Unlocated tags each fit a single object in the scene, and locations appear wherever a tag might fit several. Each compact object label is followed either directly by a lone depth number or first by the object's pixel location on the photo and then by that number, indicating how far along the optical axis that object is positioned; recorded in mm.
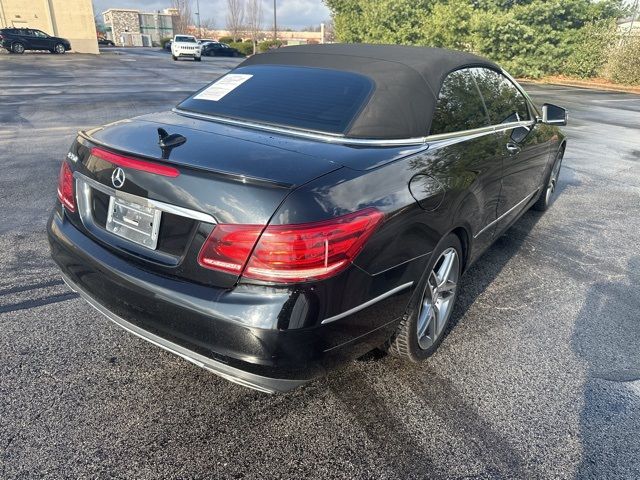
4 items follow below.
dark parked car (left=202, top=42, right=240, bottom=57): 44094
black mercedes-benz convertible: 1782
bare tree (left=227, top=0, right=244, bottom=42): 69625
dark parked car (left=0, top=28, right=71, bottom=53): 32406
